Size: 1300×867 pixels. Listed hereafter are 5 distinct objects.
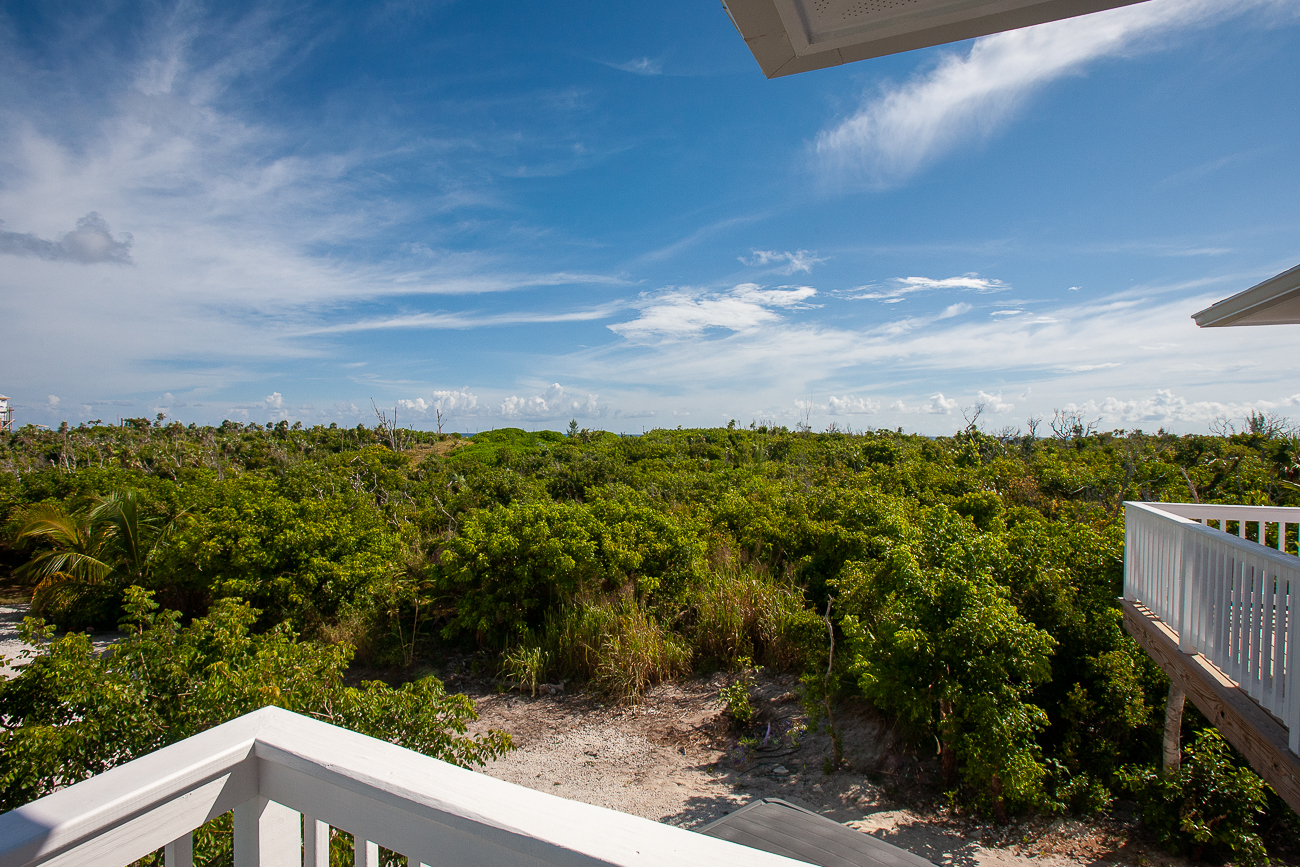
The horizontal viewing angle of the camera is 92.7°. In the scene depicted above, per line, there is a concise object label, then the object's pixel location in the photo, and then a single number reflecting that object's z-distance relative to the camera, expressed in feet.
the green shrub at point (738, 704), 22.66
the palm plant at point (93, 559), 33.83
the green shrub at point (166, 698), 10.82
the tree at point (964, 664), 15.98
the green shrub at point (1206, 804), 16.02
